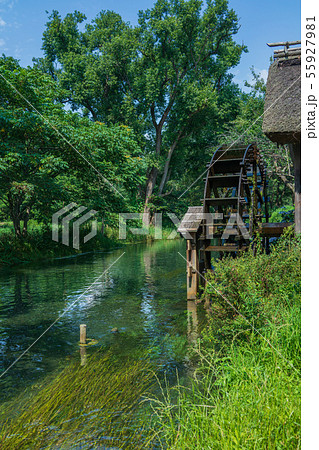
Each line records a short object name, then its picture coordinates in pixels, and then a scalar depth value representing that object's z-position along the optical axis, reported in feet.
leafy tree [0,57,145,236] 51.96
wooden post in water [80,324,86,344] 24.06
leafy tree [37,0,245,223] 99.86
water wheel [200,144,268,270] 33.83
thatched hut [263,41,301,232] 27.61
